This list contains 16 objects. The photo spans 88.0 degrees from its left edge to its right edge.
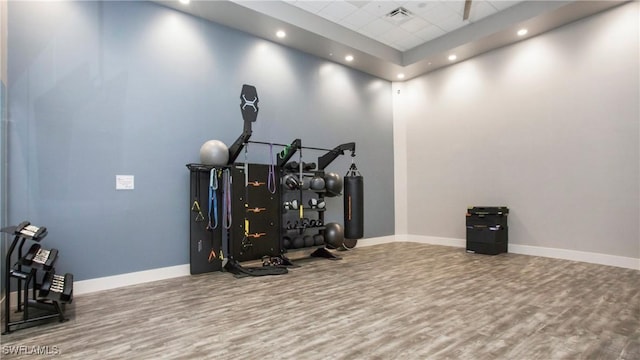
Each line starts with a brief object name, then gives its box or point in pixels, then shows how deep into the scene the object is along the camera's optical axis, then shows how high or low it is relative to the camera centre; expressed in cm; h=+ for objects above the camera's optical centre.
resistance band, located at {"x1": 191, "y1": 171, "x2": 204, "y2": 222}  473 -26
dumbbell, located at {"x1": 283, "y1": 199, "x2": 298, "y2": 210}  552 -37
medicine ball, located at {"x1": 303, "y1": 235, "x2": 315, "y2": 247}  571 -100
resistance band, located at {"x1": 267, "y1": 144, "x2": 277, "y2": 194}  525 +5
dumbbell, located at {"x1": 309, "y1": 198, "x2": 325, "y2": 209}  577 -37
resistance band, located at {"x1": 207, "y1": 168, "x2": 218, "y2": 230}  470 -16
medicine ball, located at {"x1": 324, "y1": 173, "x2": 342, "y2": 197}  580 -3
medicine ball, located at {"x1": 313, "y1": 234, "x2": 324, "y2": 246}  581 -100
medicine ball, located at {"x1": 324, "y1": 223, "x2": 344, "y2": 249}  588 -95
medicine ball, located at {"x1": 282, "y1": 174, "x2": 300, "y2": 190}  538 +2
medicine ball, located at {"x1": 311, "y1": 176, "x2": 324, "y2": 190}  566 -1
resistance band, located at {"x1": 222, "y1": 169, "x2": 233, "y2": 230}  485 -16
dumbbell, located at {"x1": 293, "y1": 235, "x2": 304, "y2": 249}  559 -100
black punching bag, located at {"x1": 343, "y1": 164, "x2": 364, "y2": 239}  524 -41
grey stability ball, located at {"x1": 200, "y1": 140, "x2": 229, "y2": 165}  462 +44
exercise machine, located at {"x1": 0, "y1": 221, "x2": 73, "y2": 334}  285 -92
